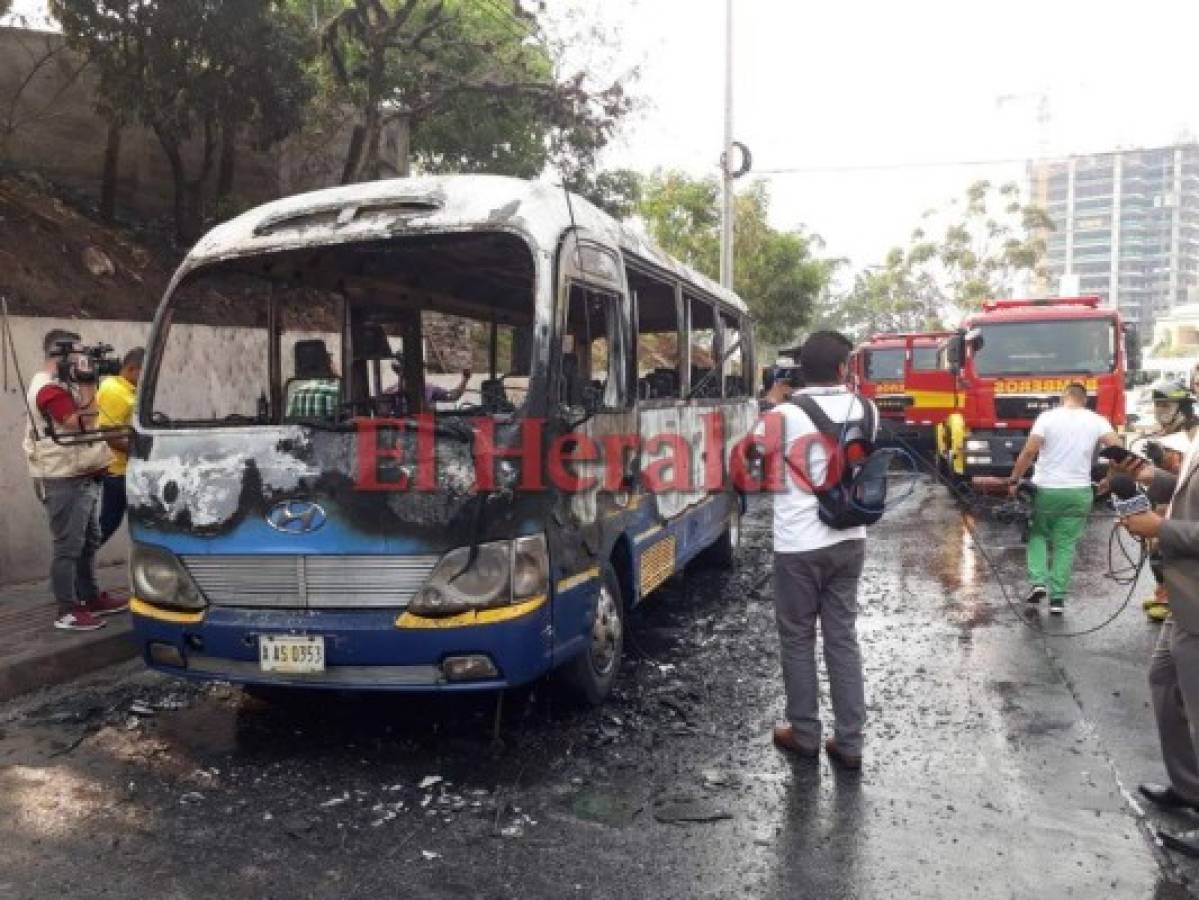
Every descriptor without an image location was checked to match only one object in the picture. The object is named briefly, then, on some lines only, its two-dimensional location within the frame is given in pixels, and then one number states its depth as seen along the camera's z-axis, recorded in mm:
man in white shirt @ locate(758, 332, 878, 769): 4145
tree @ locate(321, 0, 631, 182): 11867
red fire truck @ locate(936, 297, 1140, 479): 11977
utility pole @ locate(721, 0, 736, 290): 19703
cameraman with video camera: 5750
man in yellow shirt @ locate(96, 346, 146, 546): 6254
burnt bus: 3879
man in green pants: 6777
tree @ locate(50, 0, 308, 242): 9266
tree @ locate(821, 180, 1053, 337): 35219
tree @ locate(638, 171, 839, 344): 25844
